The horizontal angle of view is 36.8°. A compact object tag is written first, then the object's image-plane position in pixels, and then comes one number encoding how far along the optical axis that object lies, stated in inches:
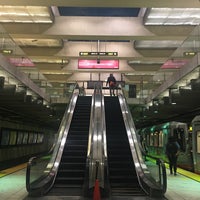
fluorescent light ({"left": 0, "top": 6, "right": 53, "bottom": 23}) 569.0
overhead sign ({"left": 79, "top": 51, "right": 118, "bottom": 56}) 650.2
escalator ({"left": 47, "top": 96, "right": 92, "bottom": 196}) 323.0
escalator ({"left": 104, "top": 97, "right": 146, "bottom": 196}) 324.2
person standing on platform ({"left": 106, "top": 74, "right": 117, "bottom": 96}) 788.0
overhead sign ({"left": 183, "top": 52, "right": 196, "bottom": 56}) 415.9
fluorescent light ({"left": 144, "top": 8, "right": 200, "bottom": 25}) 564.7
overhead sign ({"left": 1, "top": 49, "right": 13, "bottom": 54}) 425.7
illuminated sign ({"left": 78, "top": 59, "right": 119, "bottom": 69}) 768.3
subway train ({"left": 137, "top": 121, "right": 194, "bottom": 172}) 614.9
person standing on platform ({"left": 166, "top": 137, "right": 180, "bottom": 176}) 503.5
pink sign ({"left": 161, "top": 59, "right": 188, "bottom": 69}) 477.6
